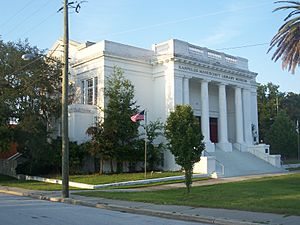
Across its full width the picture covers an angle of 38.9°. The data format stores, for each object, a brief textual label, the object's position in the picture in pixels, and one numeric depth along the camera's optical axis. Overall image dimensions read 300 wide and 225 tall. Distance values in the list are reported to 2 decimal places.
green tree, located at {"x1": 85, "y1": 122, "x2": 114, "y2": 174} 31.22
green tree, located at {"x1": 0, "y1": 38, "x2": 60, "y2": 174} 32.06
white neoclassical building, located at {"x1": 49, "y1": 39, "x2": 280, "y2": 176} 35.59
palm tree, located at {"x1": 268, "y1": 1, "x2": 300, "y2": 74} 25.55
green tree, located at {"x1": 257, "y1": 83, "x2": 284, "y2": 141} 63.91
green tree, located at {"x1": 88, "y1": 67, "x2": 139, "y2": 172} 31.41
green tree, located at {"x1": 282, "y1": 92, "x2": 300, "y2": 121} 74.44
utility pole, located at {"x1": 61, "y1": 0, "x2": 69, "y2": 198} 20.17
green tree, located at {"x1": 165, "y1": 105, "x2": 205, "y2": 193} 18.22
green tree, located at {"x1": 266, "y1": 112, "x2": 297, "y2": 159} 47.97
